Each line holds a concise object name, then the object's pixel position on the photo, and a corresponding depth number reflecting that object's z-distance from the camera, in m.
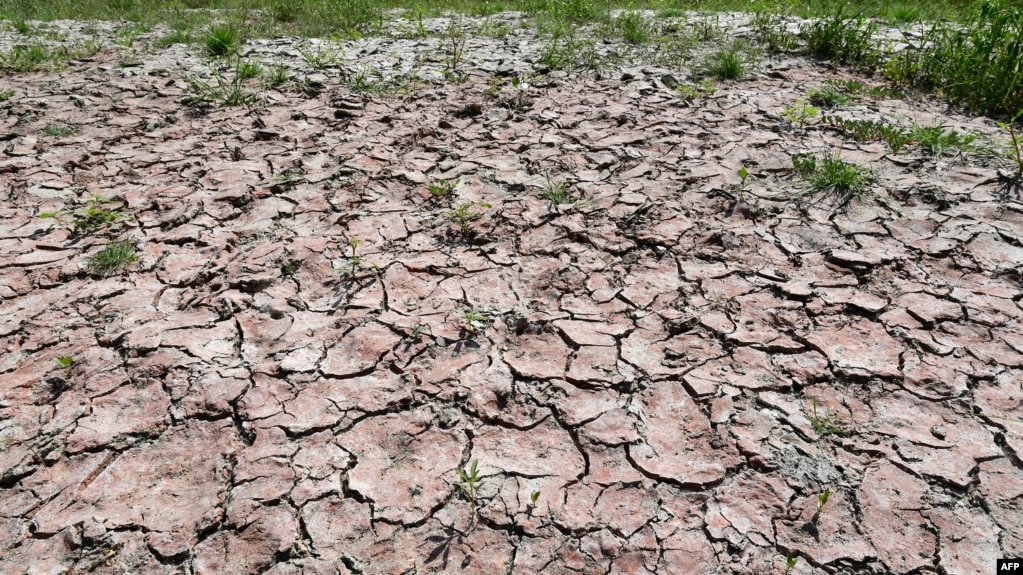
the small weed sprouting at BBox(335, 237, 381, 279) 2.63
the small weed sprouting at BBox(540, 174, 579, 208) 3.05
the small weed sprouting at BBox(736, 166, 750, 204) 2.97
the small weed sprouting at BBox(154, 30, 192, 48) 5.25
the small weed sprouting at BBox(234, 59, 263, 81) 4.48
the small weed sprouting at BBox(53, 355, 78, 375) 2.17
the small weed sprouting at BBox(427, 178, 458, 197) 3.13
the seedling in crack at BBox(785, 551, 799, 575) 1.55
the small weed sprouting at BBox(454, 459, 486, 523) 1.75
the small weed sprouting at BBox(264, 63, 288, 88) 4.44
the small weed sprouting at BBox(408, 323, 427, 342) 2.32
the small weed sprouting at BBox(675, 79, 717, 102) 4.09
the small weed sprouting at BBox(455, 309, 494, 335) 2.35
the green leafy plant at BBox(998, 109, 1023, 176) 2.93
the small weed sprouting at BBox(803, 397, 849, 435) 1.88
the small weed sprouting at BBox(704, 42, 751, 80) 4.35
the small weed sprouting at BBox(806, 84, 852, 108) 3.85
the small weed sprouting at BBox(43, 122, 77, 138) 3.74
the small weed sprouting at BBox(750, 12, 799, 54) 4.85
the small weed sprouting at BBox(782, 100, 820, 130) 3.65
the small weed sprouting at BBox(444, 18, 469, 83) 4.55
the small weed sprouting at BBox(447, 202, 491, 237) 2.88
